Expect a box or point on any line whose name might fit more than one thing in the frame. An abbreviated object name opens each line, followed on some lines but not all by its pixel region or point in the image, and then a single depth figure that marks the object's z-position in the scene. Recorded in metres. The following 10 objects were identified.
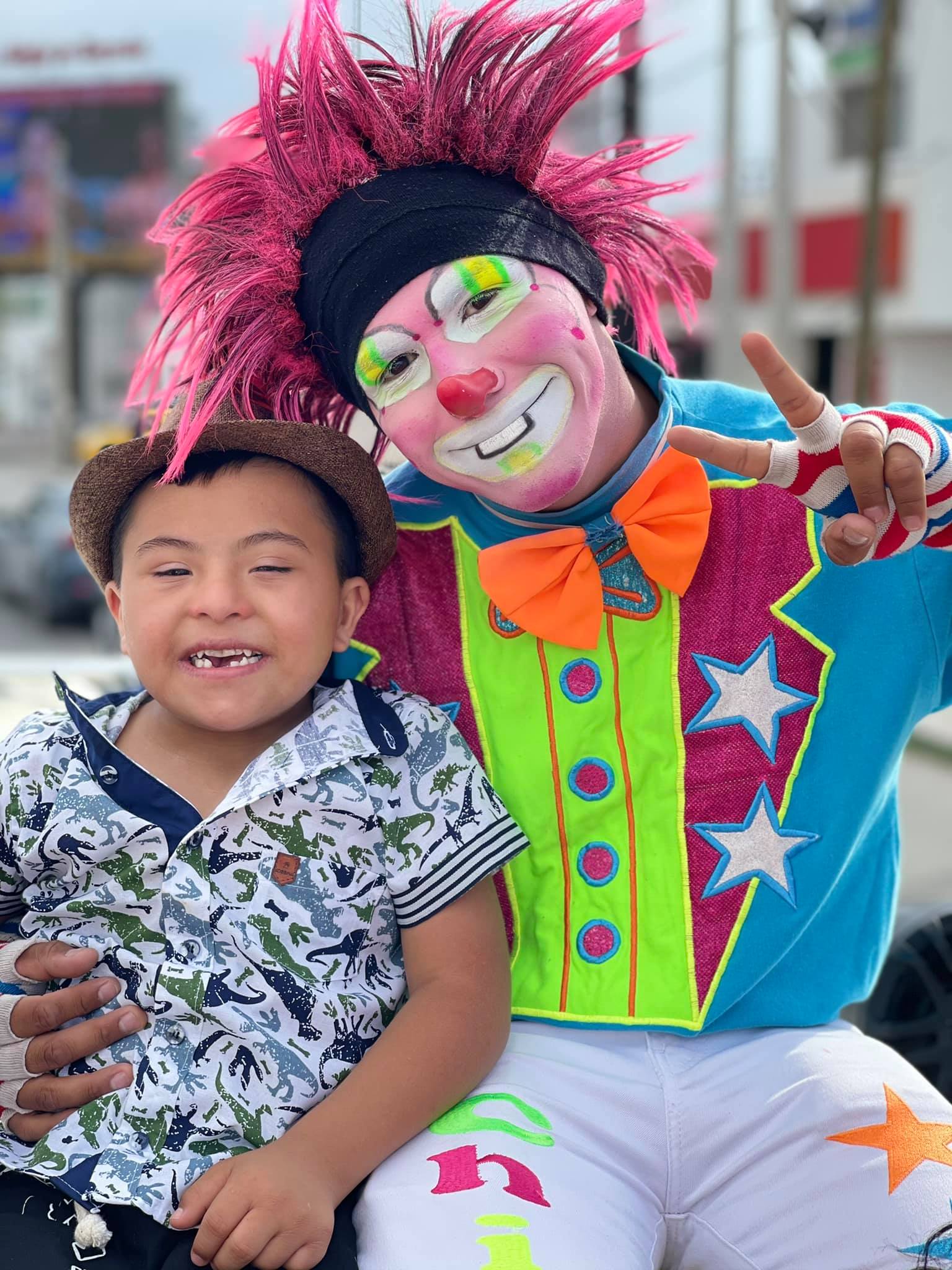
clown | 1.51
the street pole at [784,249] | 9.42
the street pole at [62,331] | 26.64
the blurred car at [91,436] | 20.27
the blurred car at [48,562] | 9.20
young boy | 1.43
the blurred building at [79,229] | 33.19
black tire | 1.98
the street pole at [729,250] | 9.16
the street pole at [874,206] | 7.02
